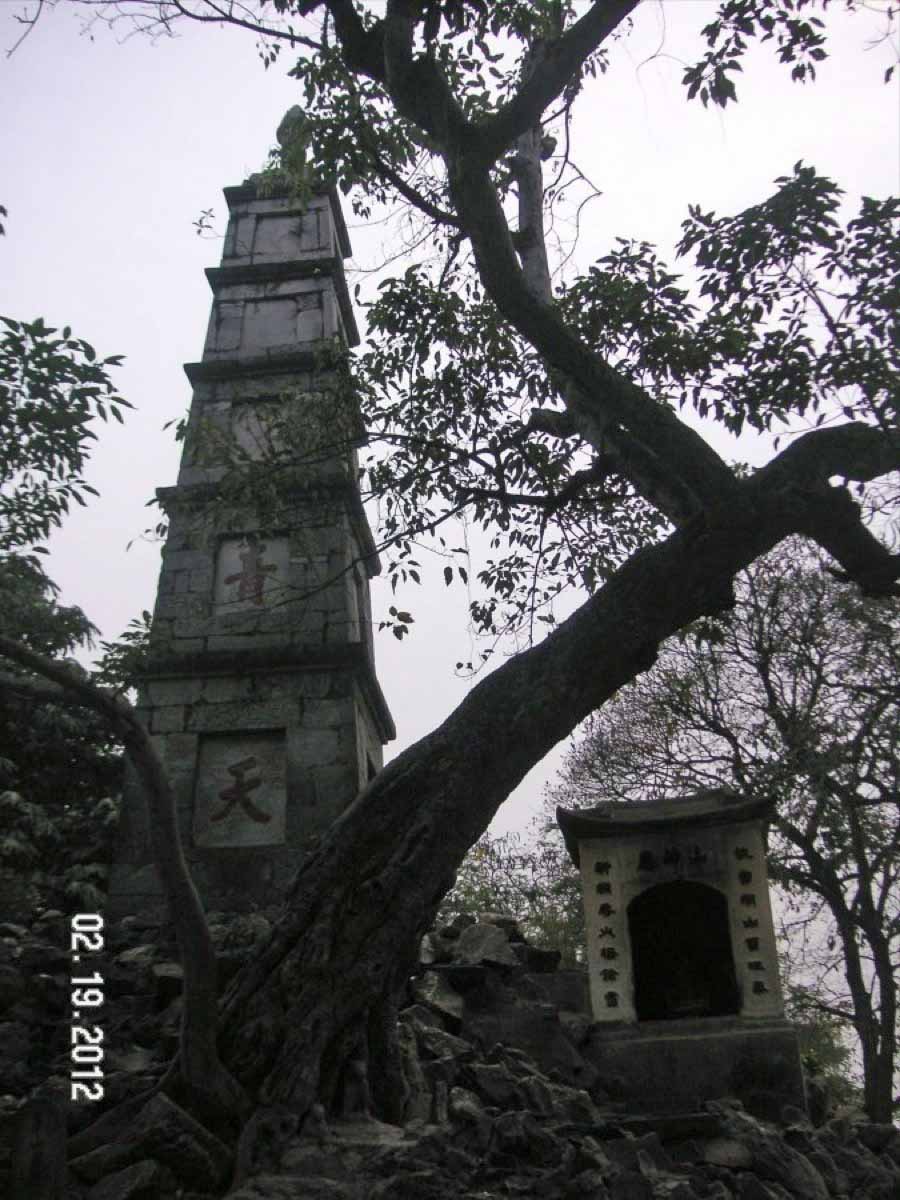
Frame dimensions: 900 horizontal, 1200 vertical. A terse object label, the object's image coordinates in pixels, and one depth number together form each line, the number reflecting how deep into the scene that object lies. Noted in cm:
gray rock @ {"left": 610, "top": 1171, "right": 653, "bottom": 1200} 392
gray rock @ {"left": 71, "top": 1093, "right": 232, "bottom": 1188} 375
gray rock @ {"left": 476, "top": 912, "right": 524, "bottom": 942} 861
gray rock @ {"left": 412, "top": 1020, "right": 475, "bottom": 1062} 578
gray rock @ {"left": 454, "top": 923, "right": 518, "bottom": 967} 754
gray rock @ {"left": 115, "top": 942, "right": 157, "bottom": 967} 627
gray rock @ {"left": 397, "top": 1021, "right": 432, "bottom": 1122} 470
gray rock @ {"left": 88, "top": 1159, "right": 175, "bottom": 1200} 360
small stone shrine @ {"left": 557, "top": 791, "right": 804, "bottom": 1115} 694
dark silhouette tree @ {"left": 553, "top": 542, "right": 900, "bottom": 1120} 1201
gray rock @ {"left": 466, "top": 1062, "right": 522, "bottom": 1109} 532
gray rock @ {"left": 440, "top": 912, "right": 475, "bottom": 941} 836
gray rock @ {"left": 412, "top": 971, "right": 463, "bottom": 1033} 675
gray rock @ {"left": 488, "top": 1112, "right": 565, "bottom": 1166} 428
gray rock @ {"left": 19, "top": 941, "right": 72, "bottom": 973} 581
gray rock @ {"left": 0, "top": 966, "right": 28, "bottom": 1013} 526
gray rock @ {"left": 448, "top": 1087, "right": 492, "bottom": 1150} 450
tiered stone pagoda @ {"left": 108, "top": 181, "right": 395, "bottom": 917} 795
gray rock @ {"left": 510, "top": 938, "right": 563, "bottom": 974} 813
